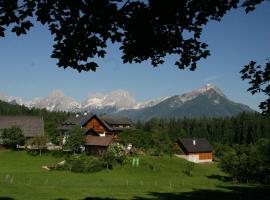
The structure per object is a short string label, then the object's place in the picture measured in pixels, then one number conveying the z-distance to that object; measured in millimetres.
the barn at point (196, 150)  110062
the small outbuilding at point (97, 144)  87625
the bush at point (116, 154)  74375
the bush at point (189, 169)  78938
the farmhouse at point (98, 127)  89625
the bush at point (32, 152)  83300
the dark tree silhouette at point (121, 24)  11320
